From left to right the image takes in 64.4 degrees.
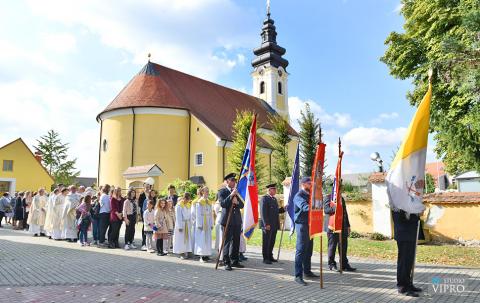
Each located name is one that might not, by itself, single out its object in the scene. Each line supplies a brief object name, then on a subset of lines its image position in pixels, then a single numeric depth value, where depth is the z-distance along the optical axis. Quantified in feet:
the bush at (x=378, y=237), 42.63
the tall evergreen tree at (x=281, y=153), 85.46
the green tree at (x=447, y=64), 35.60
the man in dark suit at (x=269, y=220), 31.63
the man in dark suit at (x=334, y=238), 27.91
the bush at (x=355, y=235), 44.80
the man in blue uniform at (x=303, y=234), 23.67
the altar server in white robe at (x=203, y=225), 32.30
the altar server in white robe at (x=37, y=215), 52.47
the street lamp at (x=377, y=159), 51.28
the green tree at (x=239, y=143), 85.76
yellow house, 122.72
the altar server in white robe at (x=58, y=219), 47.62
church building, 102.01
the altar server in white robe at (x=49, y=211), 48.96
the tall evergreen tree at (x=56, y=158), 175.03
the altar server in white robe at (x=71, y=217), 46.29
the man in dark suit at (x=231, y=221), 28.71
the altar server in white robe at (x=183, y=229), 33.94
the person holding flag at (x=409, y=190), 21.01
